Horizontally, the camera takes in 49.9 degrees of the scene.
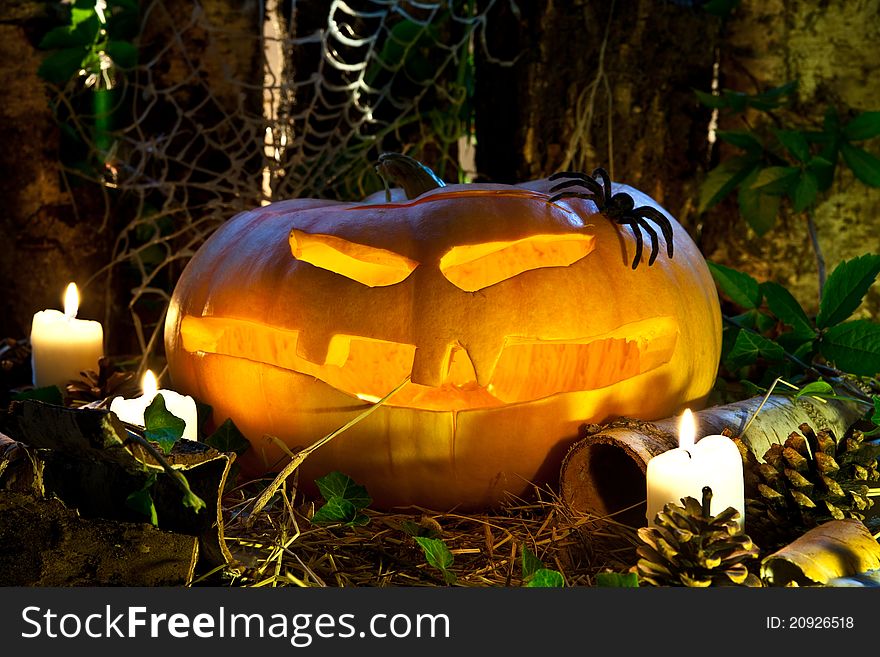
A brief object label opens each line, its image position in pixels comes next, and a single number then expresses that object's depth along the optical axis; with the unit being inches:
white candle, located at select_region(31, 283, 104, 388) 51.9
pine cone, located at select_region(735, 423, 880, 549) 36.4
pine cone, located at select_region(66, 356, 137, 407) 50.2
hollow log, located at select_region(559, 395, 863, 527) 38.0
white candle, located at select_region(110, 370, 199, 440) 38.9
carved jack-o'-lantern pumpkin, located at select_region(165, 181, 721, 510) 38.8
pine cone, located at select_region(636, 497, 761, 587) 30.4
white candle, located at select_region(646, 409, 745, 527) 33.6
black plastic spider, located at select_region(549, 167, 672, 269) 42.2
